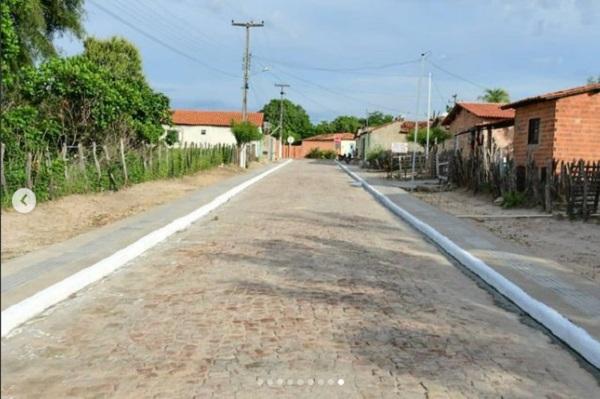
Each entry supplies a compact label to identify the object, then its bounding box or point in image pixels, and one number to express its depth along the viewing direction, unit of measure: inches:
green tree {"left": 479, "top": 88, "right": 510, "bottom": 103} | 2578.7
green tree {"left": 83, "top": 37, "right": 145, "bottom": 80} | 1630.2
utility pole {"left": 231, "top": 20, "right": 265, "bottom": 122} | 1925.4
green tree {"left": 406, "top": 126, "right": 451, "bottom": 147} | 1818.4
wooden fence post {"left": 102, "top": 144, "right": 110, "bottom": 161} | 695.1
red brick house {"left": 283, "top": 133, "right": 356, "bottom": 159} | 4227.4
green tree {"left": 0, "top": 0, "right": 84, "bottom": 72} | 651.5
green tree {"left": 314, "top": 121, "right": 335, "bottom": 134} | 5526.1
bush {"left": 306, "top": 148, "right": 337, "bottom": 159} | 3740.2
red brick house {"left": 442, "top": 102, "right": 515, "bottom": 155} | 1321.4
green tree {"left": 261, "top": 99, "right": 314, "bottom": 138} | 4992.6
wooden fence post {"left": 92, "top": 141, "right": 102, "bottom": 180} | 661.9
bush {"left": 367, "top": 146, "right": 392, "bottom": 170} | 1696.6
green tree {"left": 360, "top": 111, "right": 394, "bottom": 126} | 5128.0
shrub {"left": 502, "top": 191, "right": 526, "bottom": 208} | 685.9
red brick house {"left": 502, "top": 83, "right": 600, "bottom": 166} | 791.1
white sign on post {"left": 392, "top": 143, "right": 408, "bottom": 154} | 1353.2
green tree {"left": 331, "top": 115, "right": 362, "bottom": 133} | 5526.6
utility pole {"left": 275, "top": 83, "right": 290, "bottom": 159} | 3430.1
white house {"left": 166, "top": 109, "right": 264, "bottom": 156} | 2859.3
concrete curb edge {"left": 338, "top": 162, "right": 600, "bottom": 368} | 207.6
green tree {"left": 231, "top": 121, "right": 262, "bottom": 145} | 1749.5
